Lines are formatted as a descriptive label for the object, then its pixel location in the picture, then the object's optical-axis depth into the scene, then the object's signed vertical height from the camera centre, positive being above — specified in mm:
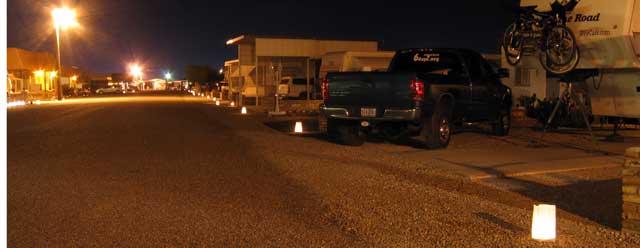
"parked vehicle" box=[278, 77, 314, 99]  41312 -10
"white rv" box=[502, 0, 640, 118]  13156 +671
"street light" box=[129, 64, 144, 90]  178500 +3849
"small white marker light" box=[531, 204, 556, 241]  6188 -1249
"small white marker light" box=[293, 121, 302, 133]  17623 -1093
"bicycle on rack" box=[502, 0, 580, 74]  13938 +1014
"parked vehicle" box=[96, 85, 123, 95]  90450 -528
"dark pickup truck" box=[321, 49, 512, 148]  13062 -240
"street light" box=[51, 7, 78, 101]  56312 +5700
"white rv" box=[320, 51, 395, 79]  28345 +1072
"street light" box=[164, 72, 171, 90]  179450 +2696
